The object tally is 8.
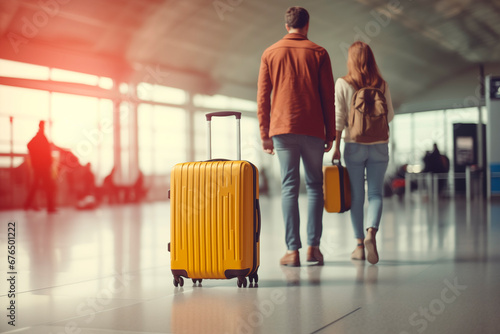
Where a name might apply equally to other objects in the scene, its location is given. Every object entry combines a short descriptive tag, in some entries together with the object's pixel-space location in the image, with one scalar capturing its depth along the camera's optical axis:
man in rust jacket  3.30
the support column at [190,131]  21.00
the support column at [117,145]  18.16
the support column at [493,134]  13.61
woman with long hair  3.67
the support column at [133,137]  18.86
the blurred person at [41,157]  11.52
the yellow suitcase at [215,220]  2.64
